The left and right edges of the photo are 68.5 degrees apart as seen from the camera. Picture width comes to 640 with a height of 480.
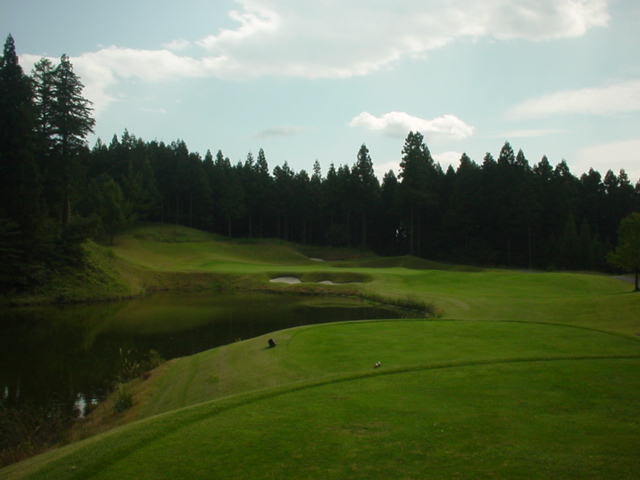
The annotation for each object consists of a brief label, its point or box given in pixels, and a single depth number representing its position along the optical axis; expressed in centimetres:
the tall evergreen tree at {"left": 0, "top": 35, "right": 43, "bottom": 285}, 3366
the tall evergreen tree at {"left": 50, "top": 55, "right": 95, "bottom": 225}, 3894
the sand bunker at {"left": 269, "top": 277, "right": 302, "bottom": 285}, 4703
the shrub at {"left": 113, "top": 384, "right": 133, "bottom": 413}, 1244
